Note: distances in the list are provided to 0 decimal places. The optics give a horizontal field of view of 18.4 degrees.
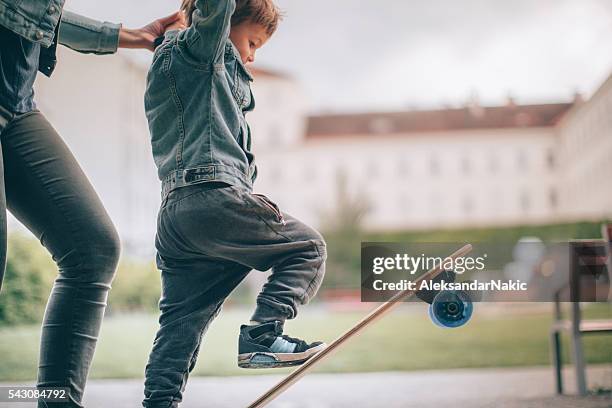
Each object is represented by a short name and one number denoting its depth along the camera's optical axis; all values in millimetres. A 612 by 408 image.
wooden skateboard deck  3529
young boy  3471
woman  3411
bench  4097
